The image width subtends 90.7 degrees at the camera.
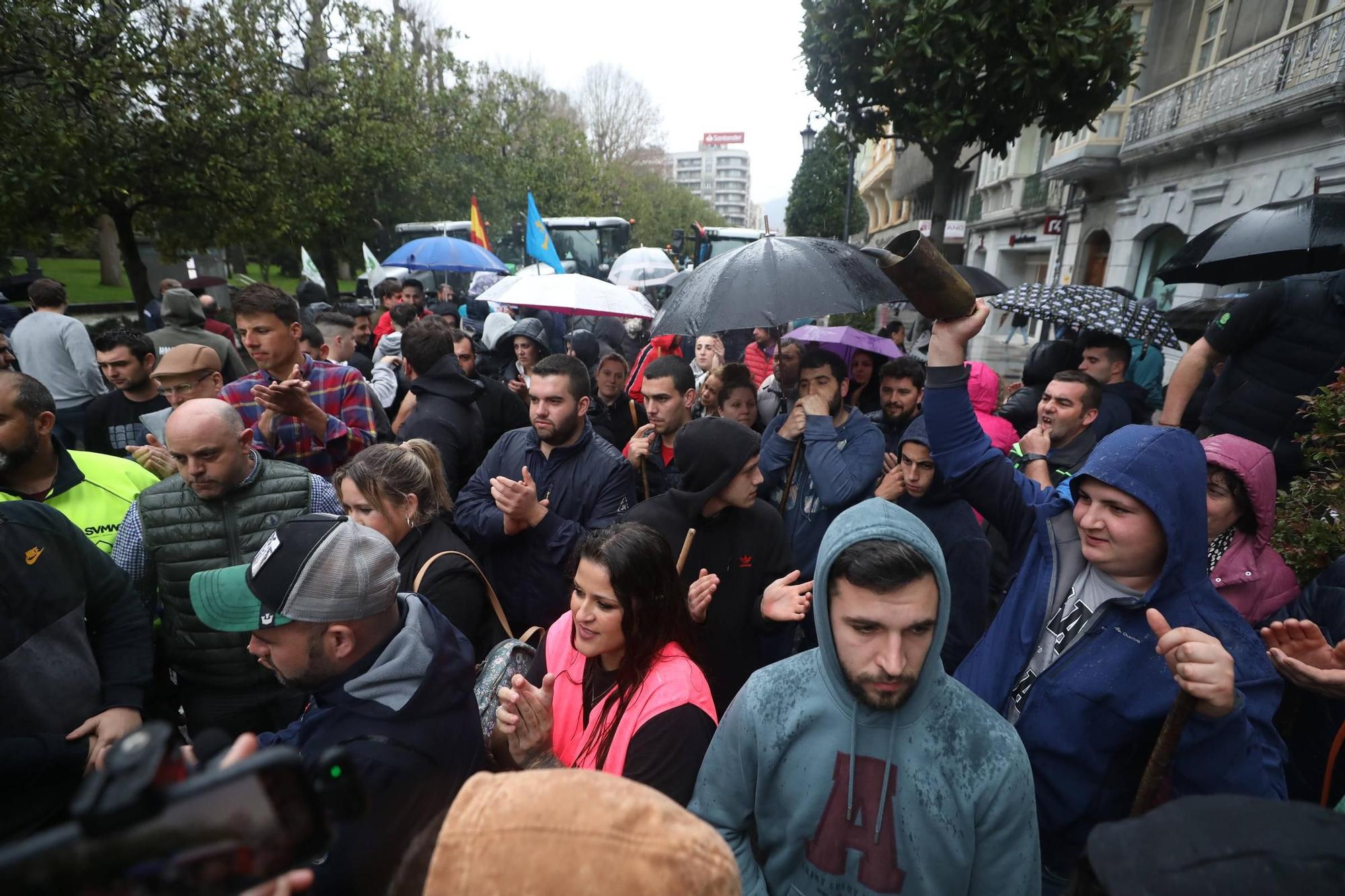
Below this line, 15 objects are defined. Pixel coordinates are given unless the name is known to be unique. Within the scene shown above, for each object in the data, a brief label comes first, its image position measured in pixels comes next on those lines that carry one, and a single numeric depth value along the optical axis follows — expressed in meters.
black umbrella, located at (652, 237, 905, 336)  3.28
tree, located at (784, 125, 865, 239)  41.75
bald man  2.57
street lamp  14.25
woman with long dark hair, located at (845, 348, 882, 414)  5.28
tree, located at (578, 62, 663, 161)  52.41
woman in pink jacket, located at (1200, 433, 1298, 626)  2.30
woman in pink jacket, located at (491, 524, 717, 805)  1.79
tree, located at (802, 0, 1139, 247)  5.79
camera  0.58
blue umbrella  9.84
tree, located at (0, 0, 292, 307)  8.83
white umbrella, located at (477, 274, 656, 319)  5.84
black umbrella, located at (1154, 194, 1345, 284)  3.66
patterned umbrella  4.33
